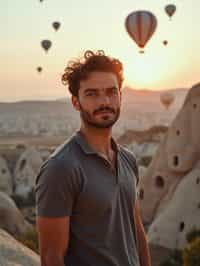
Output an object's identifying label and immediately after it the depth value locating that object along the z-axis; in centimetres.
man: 243
